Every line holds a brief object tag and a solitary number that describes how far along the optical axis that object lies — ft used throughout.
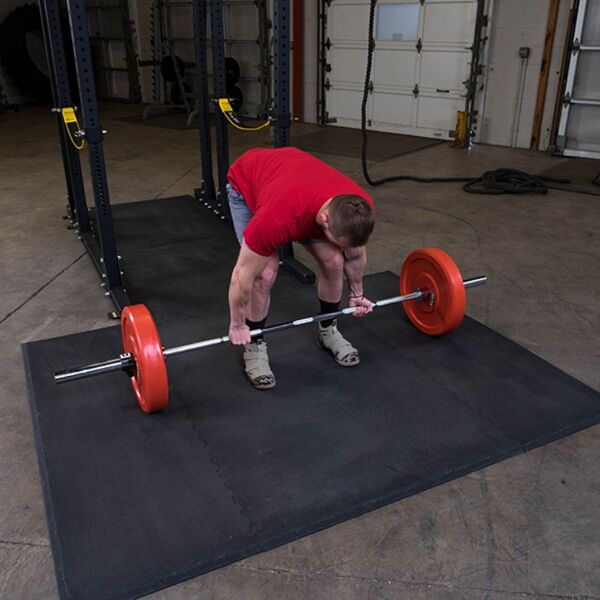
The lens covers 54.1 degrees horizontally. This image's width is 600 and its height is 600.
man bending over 5.60
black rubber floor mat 5.20
